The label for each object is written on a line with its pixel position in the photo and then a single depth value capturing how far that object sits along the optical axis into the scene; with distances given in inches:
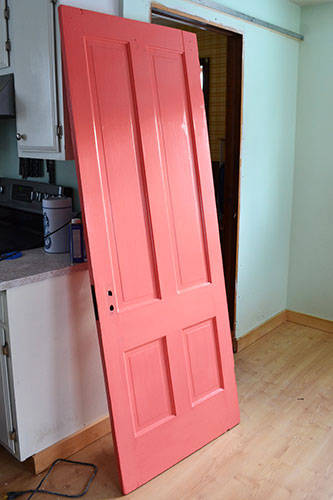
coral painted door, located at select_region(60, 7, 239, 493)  77.6
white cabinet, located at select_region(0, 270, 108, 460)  79.3
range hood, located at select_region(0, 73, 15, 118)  90.4
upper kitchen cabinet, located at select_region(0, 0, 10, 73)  91.2
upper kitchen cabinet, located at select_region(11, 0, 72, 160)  82.3
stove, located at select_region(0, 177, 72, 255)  95.7
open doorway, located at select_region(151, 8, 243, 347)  115.7
